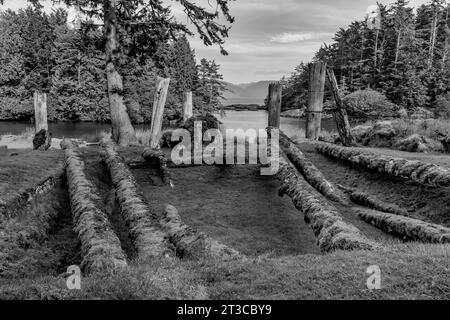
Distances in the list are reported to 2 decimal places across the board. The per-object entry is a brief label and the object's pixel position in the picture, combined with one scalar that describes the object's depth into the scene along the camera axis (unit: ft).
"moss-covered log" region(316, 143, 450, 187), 24.50
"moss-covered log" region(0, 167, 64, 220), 22.05
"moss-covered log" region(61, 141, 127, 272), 15.67
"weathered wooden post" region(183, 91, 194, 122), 61.62
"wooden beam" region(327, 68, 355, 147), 45.52
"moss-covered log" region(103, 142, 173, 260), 17.44
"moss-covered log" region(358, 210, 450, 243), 19.12
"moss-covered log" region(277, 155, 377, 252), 17.06
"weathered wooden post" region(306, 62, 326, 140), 43.60
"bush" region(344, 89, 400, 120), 130.87
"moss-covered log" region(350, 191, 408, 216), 25.39
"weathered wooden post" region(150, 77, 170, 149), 48.32
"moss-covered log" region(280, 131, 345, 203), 29.17
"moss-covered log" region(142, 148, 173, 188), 33.91
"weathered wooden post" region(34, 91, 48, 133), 60.80
